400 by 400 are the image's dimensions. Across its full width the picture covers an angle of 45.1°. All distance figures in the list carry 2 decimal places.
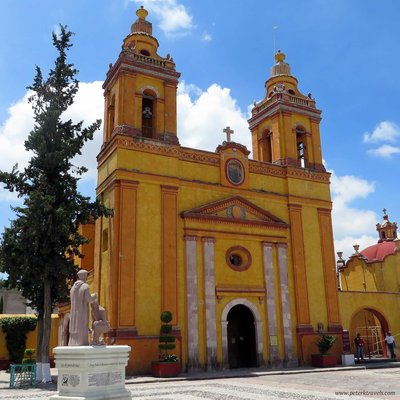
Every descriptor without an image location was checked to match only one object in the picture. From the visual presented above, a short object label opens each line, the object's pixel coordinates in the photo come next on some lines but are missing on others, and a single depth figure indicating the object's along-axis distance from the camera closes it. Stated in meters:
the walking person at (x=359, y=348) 25.08
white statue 9.81
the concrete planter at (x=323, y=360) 21.42
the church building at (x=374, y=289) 27.84
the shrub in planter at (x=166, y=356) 17.76
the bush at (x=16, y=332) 25.69
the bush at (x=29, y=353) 21.40
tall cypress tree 17.56
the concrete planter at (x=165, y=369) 17.68
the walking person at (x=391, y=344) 25.41
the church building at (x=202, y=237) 19.67
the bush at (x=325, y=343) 21.48
